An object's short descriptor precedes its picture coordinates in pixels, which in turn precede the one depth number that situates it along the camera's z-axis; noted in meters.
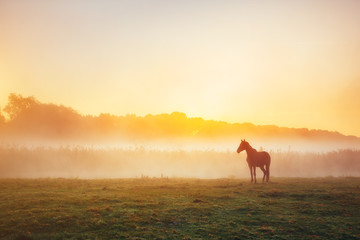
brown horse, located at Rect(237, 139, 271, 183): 22.14
